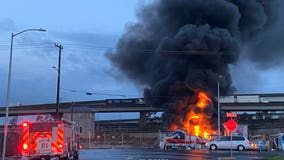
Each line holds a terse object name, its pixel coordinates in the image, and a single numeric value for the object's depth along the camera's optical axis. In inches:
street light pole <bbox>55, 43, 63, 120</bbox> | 1898.0
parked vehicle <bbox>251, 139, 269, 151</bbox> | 1969.7
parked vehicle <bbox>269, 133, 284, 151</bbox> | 2075.8
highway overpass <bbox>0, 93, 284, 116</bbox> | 4249.5
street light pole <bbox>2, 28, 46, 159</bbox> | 1120.3
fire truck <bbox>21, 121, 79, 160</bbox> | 965.8
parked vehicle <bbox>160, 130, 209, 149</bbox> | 2182.6
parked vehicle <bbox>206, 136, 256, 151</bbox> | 1887.3
